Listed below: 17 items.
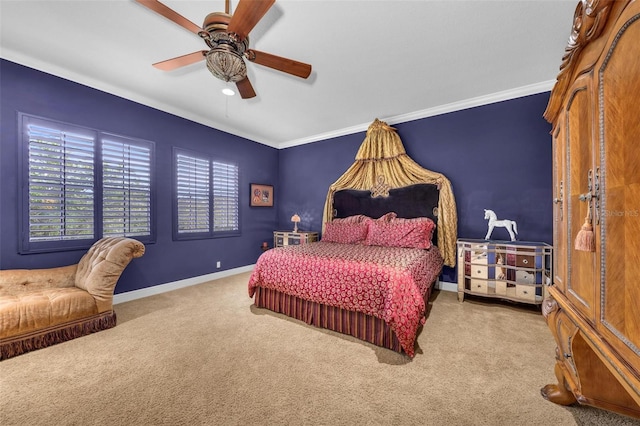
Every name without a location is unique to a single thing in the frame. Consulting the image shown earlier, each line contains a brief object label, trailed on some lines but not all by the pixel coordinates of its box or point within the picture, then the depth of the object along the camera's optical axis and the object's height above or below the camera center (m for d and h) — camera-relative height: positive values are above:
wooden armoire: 0.70 +0.04
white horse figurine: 3.20 -0.13
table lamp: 4.83 -0.11
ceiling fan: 1.46 +1.21
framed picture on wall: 5.00 +0.41
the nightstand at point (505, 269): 2.74 -0.67
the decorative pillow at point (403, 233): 3.28 -0.27
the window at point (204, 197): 3.89 +0.31
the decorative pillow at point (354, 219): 4.11 -0.08
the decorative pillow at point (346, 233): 3.70 -0.29
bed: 2.12 -0.47
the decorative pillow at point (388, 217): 3.85 -0.04
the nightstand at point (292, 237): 4.69 -0.46
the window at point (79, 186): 2.62 +0.34
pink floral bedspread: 2.02 -0.63
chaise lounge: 1.99 -0.77
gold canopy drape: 3.57 +0.65
